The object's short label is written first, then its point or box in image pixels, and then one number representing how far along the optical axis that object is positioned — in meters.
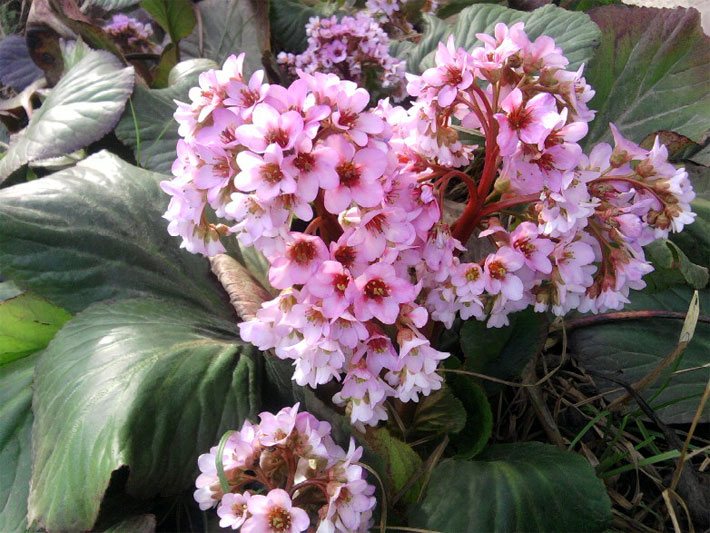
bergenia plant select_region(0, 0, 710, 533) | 0.23
